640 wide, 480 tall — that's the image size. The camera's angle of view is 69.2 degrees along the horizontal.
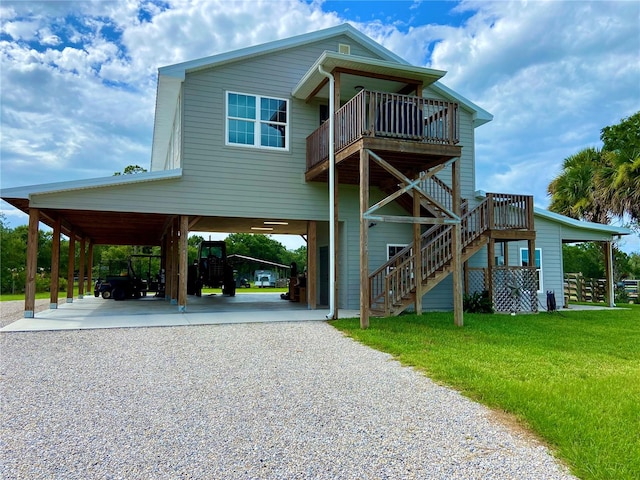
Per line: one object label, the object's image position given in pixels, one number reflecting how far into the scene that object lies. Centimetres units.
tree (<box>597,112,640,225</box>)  1736
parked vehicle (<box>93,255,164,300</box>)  1917
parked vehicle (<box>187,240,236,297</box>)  2164
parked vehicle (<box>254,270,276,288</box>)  3970
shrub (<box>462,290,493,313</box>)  1266
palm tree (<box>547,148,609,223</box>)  1917
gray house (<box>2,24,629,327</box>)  1055
